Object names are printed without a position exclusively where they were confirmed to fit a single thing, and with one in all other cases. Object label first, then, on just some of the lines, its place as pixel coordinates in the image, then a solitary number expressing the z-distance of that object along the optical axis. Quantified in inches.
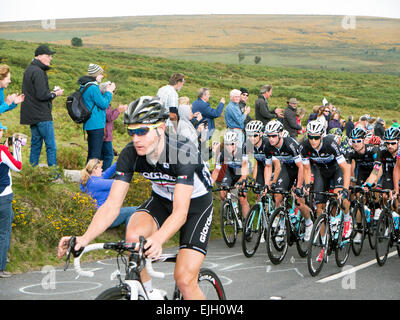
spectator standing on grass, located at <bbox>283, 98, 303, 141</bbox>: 653.3
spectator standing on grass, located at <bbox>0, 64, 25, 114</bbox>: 359.9
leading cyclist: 171.0
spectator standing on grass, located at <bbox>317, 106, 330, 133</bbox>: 645.3
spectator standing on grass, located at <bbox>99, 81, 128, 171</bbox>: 475.5
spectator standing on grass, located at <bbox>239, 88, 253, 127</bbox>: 600.8
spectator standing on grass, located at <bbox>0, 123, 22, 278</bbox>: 298.7
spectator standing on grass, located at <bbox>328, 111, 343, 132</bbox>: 788.6
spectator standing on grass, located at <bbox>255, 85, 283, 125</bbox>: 614.5
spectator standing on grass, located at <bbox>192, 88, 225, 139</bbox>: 538.0
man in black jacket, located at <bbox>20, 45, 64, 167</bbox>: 406.3
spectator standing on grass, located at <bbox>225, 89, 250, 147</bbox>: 561.3
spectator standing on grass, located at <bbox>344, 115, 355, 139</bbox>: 988.9
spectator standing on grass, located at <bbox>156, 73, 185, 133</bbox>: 467.2
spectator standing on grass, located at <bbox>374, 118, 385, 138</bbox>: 1021.8
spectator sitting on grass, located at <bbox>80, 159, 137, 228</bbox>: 378.6
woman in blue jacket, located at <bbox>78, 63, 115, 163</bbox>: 421.1
